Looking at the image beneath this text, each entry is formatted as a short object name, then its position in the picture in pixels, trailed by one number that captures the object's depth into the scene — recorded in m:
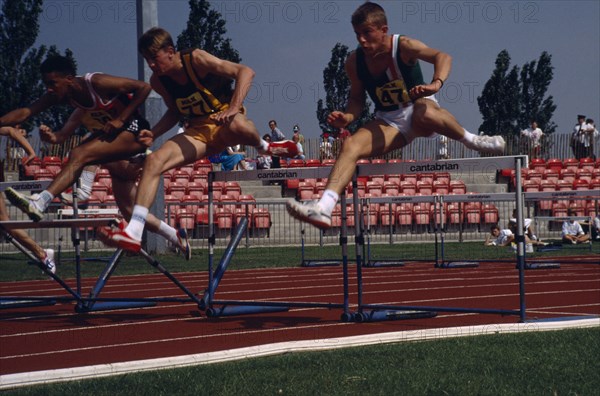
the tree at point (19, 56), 41.16
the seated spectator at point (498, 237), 21.33
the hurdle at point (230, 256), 7.80
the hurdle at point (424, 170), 7.04
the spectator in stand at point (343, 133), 25.54
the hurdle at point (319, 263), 15.25
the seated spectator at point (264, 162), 23.03
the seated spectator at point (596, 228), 22.82
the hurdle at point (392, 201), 15.00
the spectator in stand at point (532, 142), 32.66
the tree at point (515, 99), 55.00
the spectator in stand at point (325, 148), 30.23
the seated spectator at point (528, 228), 18.44
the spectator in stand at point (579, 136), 31.09
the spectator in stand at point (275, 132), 25.86
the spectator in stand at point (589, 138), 31.19
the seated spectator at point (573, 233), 22.61
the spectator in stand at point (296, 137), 27.80
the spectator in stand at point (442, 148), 28.95
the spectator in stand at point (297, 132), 29.02
